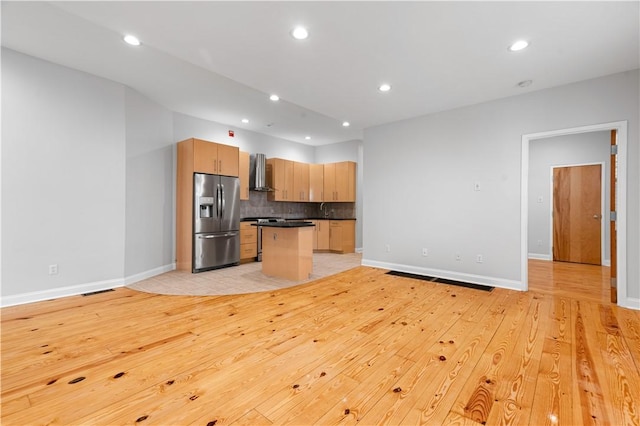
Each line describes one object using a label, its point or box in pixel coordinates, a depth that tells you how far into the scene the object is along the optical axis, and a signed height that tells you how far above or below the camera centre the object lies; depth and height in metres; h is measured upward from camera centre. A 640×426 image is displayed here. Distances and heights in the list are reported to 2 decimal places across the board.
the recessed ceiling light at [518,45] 2.74 +1.70
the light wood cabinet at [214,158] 5.02 +1.04
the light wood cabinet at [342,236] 7.30 -0.57
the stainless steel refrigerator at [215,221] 5.04 -0.15
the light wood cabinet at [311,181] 7.03 +0.88
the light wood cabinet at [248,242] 5.89 -0.60
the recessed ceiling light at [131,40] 2.79 +1.78
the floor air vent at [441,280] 4.16 -1.05
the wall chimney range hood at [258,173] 6.48 +0.95
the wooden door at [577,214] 5.82 +0.06
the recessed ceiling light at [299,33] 2.58 +1.69
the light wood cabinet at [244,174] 6.00 +0.85
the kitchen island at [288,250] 4.50 -0.60
